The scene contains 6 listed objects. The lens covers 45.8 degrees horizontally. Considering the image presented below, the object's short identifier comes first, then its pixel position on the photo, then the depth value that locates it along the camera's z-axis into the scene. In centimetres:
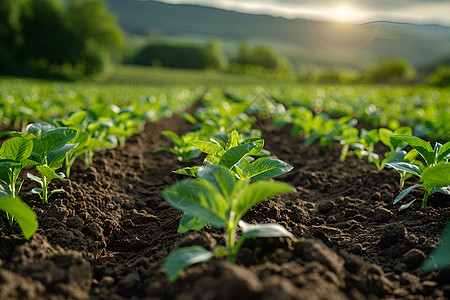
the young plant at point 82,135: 81
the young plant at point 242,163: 67
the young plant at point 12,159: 66
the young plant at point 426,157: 72
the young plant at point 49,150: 71
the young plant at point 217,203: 54
